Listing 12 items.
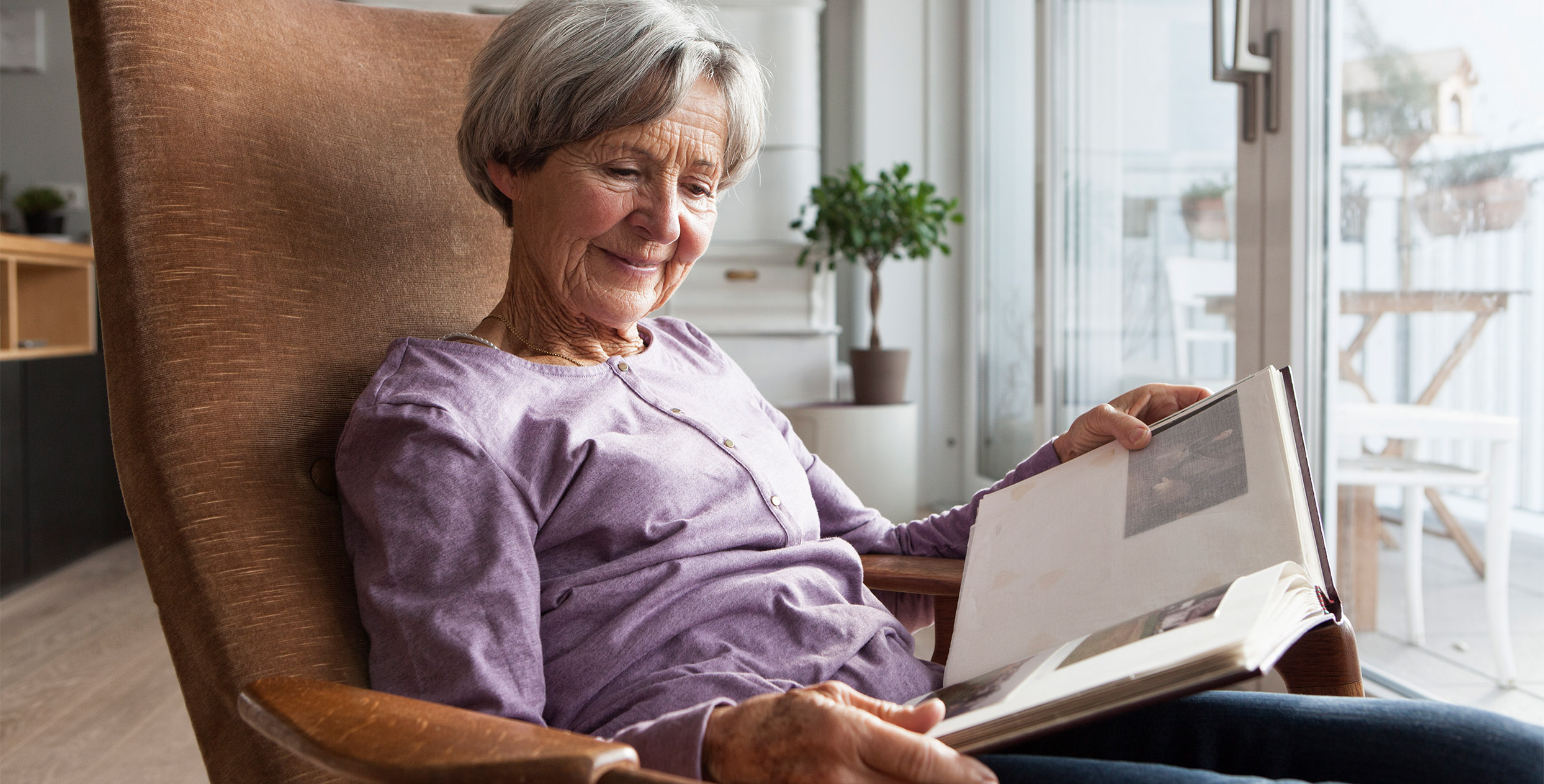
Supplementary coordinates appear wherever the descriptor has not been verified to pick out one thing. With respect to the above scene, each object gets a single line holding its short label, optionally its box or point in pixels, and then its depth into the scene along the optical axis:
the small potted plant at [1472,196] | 1.32
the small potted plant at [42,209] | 3.67
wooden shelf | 3.38
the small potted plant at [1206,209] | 1.91
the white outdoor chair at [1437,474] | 1.36
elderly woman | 0.70
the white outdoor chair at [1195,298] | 1.88
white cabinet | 3.15
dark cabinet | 2.88
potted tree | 2.91
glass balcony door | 1.88
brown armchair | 0.76
